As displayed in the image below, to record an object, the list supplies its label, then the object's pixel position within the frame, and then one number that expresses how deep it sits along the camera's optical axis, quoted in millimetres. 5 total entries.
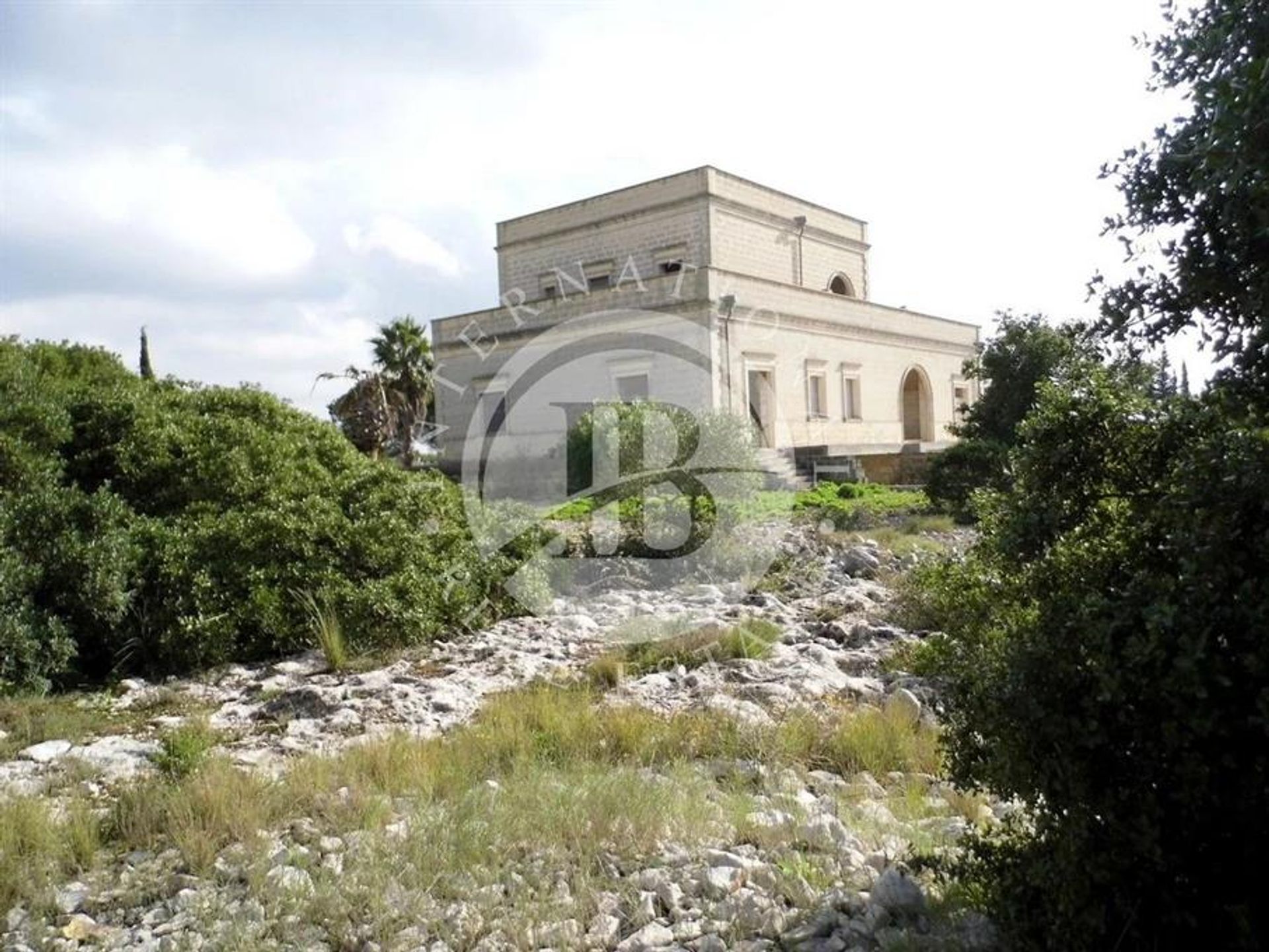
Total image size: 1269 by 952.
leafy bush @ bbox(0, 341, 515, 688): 7570
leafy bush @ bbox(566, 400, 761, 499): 13906
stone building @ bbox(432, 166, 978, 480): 23781
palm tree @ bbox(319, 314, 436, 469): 28781
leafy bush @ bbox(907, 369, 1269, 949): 2324
